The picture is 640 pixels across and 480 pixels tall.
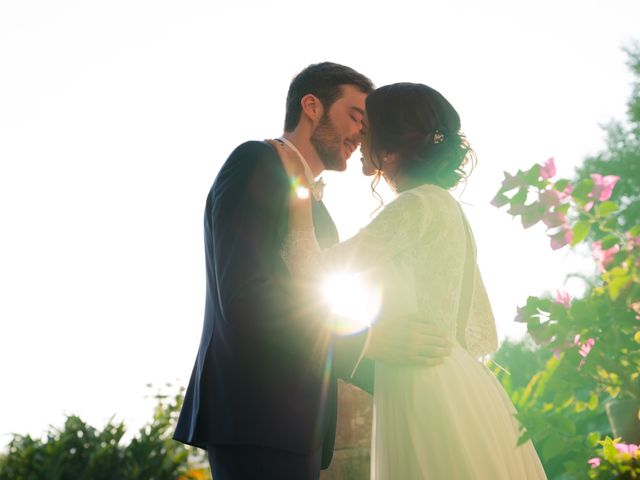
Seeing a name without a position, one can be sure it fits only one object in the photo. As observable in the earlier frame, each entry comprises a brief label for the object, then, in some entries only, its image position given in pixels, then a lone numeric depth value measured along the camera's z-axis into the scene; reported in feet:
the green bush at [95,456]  22.58
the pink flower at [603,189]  7.65
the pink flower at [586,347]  7.29
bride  9.46
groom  9.59
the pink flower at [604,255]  7.43
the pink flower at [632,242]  7.06
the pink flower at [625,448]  8.17
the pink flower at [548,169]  7.81
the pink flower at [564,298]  8.33
